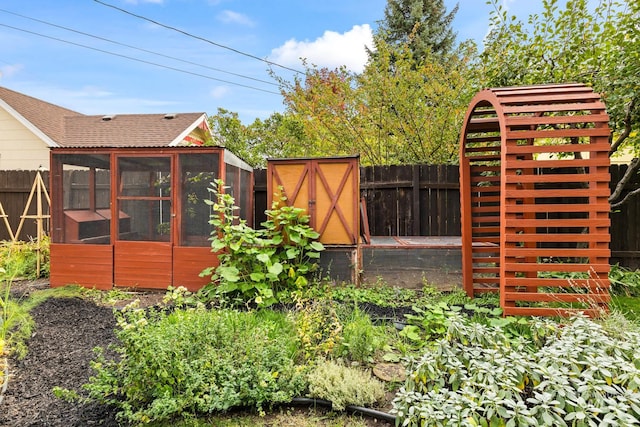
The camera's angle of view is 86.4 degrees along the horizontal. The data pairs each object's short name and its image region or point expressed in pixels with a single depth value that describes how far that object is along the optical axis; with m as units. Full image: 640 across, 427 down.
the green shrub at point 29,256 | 5.57
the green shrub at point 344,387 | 2.04
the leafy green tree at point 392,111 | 7.00
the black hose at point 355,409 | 1.94
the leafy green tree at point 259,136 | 7.95
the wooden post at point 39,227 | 5.53
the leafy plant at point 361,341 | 2.50
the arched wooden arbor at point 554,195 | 2.66
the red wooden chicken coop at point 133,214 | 4.56
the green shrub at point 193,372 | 1.90
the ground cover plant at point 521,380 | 1.57
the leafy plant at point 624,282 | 4.29
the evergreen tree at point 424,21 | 15.23
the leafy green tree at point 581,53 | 4.02
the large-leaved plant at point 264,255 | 3.94
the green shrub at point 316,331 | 2.50
